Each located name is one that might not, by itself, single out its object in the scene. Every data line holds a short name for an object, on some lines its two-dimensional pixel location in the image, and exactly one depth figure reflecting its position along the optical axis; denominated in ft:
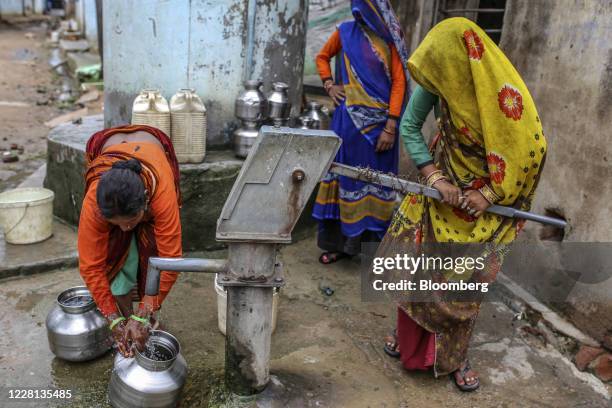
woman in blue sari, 12.55
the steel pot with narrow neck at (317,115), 15.42
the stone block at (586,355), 10.46
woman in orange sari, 7.59
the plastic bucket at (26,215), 13.18
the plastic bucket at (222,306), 10.61
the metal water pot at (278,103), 14.17
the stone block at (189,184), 13.80
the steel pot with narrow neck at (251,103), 13.76
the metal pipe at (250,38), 14.24
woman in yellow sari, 7.91
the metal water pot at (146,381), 8.33
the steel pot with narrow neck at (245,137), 14.06
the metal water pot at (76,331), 9.53
